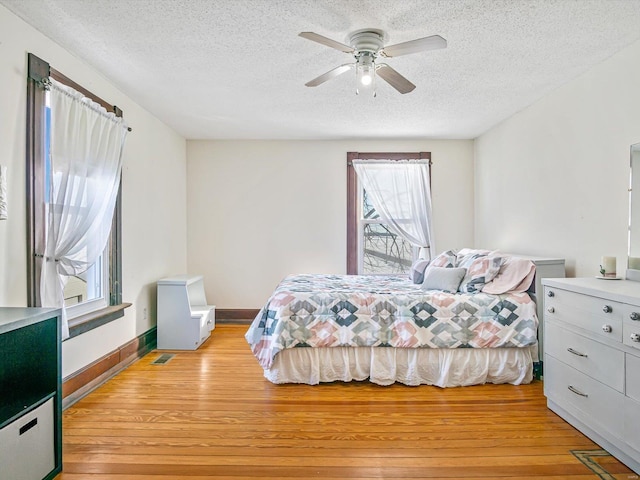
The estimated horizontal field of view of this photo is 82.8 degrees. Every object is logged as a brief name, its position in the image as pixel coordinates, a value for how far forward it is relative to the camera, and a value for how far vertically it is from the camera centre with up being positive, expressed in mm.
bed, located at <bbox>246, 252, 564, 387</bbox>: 2822 -777
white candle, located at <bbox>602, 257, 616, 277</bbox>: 2369 -181
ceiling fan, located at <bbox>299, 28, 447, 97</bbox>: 2002 +1117
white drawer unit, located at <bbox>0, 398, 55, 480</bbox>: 1498 -894
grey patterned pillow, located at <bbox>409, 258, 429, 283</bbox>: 3771 -327
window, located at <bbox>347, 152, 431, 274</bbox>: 4820 +16
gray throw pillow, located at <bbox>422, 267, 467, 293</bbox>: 3205 -355
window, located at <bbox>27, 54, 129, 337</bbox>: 2199 +393
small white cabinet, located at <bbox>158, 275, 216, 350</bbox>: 3768 -806
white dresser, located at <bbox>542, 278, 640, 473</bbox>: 1788 -672
